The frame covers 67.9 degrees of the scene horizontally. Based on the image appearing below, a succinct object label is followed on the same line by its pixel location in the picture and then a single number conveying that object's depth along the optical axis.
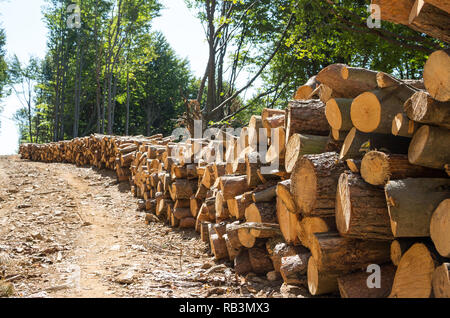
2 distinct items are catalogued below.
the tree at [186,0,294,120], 11.00
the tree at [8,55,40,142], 33.78
